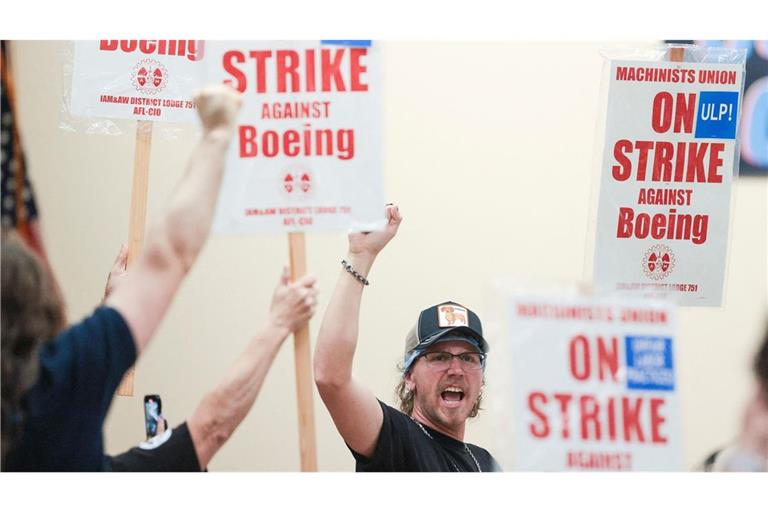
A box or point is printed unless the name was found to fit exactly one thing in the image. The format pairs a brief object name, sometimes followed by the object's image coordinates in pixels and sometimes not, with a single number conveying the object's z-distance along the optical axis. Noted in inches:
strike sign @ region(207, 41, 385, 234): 203.0
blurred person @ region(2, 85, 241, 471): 165.9
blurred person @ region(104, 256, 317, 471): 187.3
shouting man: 230.5
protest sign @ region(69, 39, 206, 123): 277.3
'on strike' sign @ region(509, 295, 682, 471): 191.8
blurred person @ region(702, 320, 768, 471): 183.3
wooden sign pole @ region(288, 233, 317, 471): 199.0
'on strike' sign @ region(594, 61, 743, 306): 267.3
